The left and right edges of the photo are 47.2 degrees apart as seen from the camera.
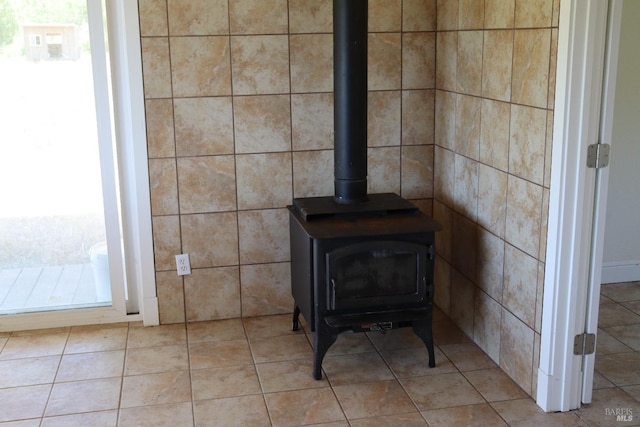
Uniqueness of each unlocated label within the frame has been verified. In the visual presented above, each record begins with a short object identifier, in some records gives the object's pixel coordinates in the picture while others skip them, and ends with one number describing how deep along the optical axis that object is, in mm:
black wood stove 2982
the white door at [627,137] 3844
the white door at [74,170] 3389
